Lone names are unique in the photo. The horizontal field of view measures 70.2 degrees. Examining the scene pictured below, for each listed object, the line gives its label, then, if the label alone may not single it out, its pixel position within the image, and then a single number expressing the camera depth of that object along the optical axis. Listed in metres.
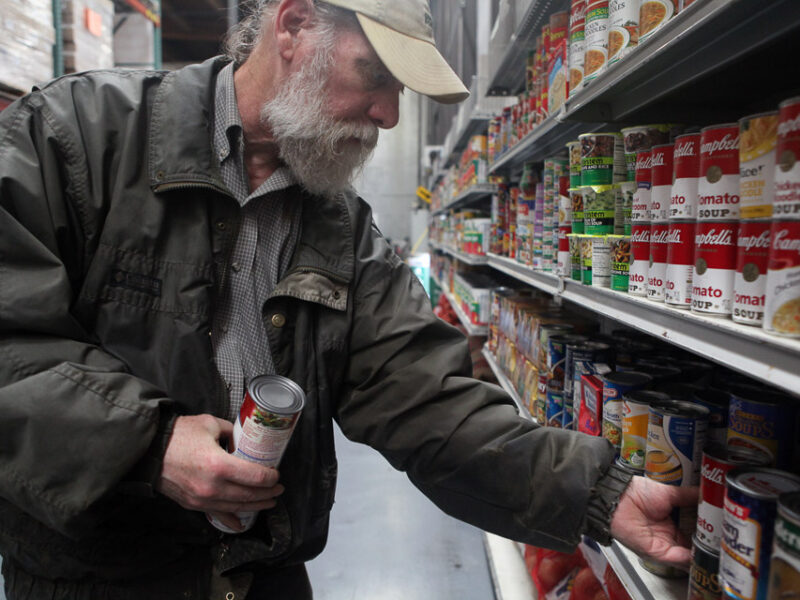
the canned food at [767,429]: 0.93
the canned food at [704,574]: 0.89
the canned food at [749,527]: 0.75
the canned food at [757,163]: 0.75
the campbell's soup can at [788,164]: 0.68
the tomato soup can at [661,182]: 1.03
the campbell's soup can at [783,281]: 0.68
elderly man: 1.01
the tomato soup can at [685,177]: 0.94
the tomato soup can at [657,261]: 1.03
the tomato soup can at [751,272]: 0.76
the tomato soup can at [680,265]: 0.94
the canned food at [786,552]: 0.66
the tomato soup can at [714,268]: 0.84
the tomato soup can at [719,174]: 0.85
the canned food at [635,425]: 1.19
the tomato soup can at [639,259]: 1.10
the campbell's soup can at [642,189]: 1.11
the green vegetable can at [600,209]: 1.35
